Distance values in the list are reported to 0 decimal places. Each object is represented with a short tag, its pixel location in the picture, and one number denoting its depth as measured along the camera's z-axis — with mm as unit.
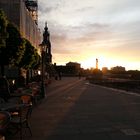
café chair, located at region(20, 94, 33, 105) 4906
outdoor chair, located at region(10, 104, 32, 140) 3983
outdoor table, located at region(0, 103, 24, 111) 4122
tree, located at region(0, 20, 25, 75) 11725
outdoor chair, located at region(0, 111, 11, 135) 3270
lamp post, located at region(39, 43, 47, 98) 10635
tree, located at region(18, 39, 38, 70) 16035
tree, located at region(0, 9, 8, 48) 9210
